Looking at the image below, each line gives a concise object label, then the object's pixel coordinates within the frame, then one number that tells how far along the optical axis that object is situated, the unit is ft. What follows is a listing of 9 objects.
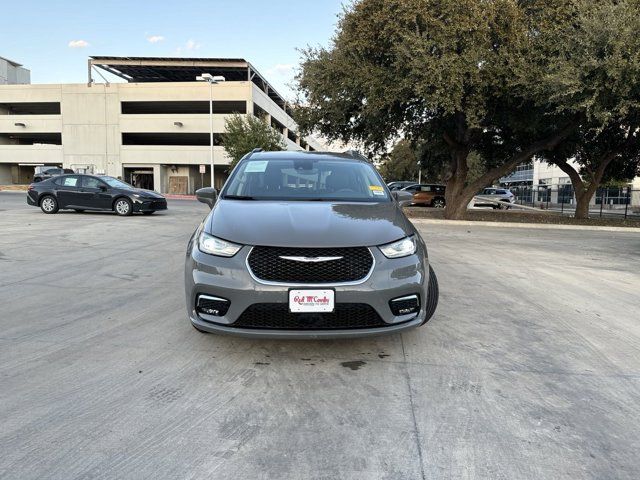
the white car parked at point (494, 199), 115.34
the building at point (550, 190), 103.50
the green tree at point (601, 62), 44.45
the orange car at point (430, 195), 105.81
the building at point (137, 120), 155.53
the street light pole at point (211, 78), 109.40
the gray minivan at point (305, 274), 11.14
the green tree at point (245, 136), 126.00
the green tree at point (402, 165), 221.54
